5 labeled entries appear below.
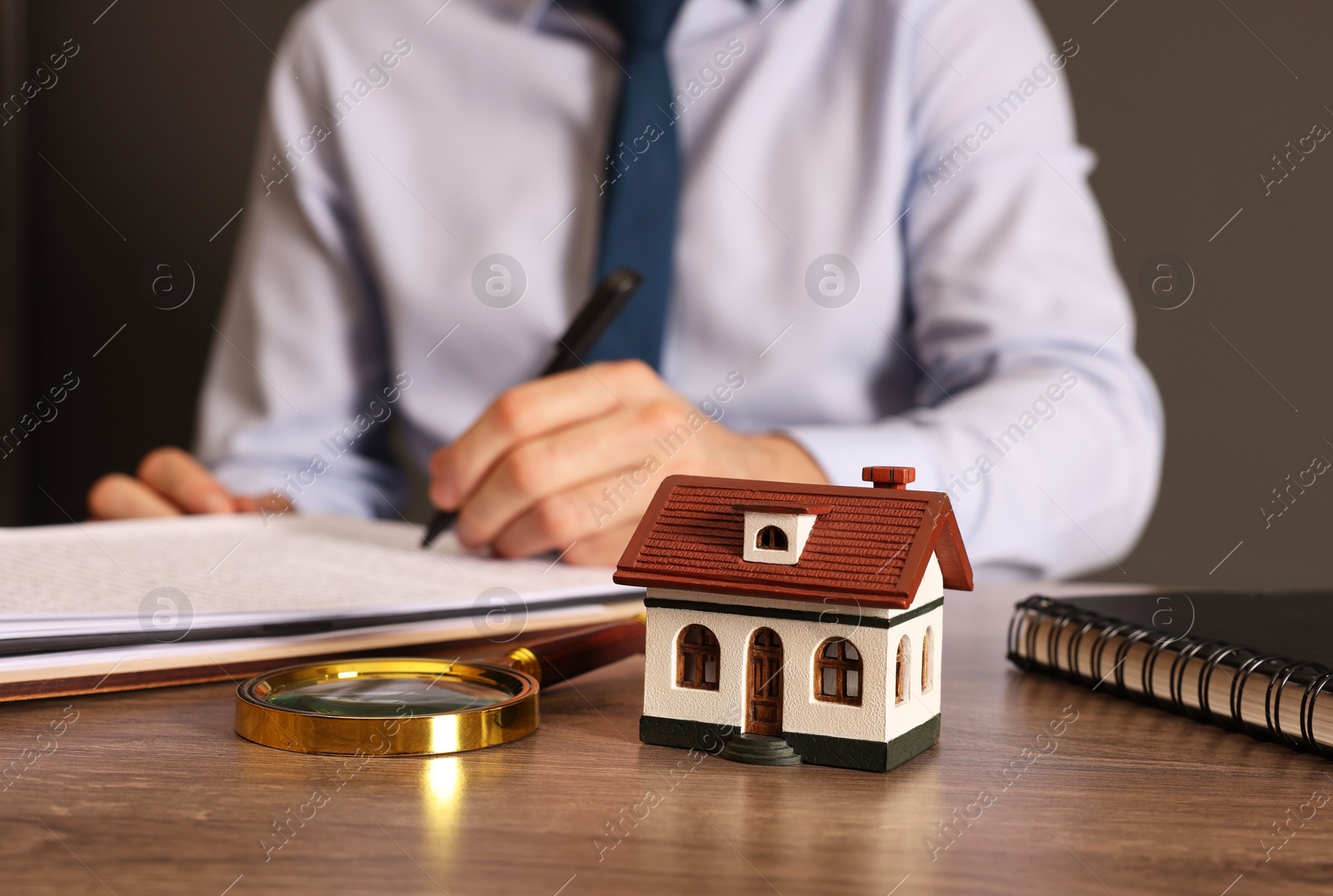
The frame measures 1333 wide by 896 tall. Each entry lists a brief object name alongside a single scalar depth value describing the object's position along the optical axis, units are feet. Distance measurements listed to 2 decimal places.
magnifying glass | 2.93
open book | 3.04
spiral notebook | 2.97
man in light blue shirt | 4.14
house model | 2.90
